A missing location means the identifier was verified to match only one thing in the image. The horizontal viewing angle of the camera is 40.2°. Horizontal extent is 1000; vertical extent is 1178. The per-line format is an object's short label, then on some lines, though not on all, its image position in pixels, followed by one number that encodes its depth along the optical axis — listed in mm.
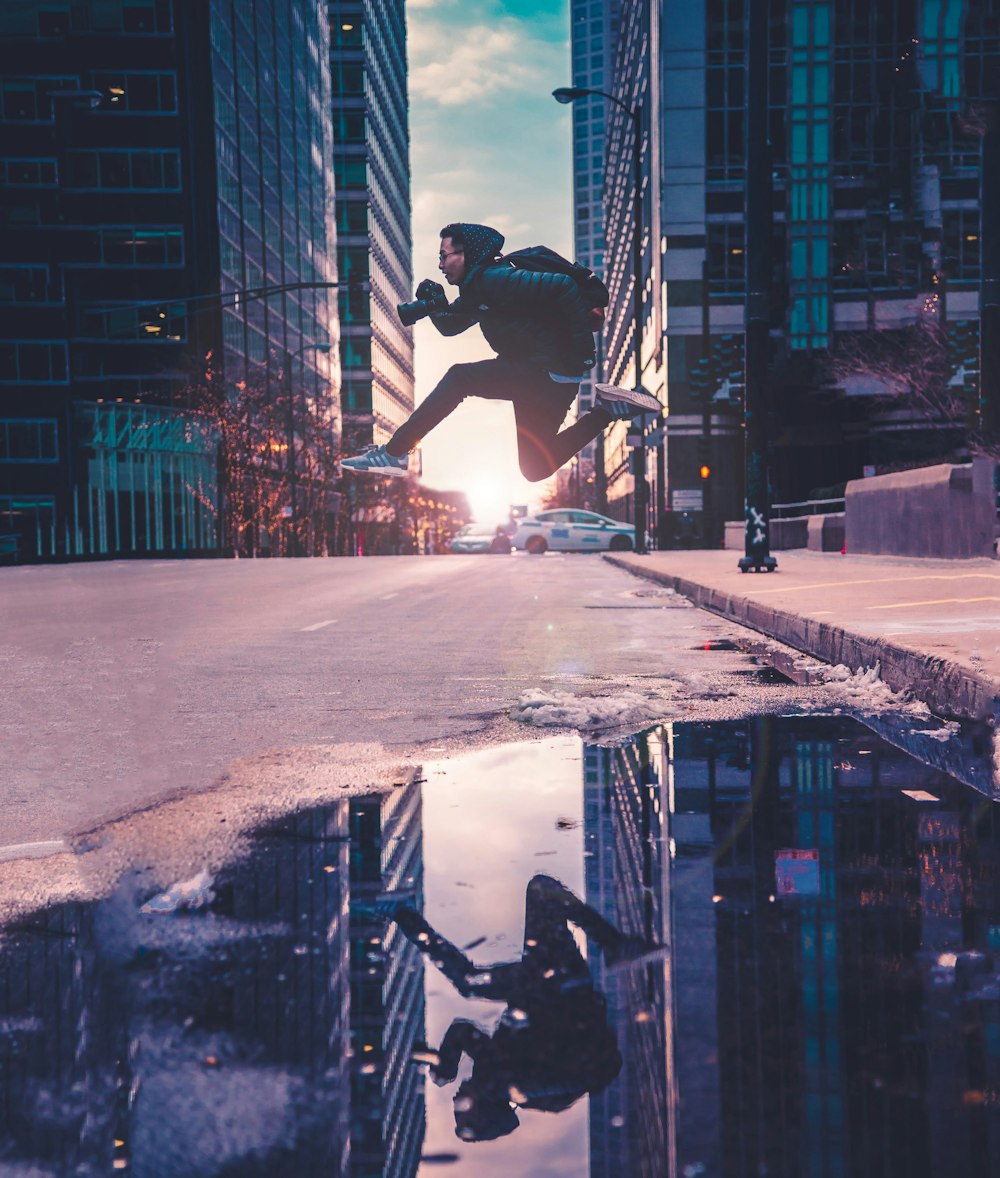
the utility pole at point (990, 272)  18766
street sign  60062
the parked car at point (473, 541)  58906
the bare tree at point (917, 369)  50125
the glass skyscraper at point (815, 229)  59250
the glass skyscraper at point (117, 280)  55781
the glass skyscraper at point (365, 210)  112750
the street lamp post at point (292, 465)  56312
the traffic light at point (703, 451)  59125
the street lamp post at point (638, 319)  30500
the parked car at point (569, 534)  51688
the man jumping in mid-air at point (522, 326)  7547
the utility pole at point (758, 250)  18000
